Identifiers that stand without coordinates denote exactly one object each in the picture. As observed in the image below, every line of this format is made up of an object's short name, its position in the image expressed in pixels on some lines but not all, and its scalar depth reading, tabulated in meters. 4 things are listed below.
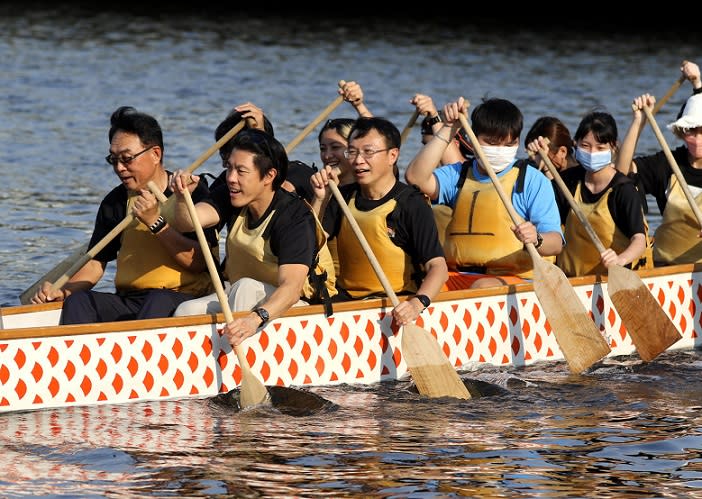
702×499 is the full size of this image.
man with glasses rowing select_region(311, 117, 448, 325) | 18.81
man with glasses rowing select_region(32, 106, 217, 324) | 18.47
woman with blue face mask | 21.25
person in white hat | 22.19
